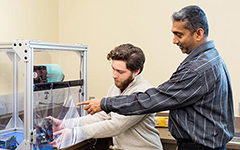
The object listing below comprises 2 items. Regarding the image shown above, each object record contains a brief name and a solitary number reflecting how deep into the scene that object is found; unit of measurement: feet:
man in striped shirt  4.07
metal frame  4.75
